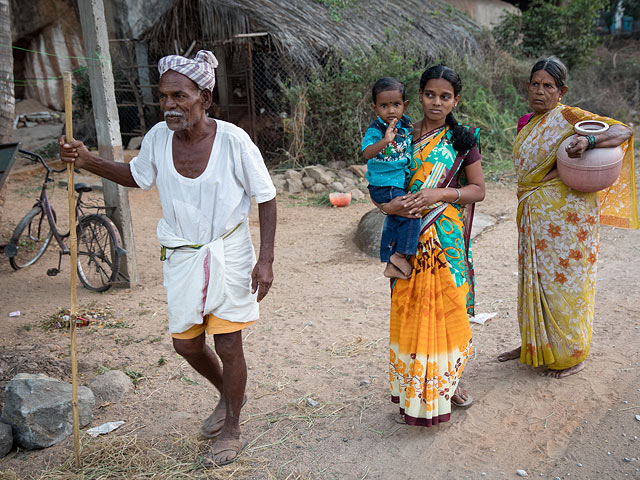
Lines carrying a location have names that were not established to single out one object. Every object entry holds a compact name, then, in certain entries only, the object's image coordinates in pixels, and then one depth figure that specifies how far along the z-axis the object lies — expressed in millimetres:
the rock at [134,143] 11875
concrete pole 4828
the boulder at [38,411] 2861
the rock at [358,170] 9758
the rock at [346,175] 9666
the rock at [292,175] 9664
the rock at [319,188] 9391
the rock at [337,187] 9208
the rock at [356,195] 8891
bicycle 5180
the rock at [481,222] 6628
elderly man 2430
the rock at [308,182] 9581
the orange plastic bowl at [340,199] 8508
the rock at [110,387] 3322
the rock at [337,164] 10289
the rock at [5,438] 2820
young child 2539
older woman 3100
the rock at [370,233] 6176
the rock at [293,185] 9406
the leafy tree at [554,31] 13570
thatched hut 10117
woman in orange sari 2568
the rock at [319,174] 9508
